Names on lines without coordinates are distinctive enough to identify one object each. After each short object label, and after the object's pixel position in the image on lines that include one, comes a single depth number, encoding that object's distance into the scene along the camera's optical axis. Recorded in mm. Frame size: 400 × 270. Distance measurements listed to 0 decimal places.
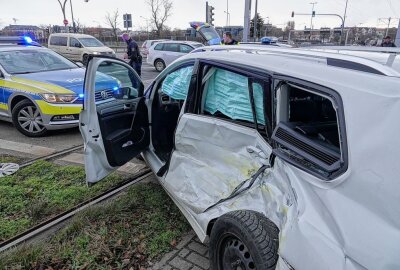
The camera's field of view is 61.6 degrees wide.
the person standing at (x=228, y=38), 9537
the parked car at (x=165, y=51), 16406
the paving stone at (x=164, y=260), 2713
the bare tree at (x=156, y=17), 49938
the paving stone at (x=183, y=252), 2844
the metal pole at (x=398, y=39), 10820
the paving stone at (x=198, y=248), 2889
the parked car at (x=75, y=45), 17766
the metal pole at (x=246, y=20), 11334
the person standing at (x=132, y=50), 11320
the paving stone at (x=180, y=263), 2701
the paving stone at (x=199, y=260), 2718
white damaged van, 1372
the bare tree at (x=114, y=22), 51747
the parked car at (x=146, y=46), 21108
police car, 5762
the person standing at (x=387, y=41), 11156
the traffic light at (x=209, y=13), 17125
